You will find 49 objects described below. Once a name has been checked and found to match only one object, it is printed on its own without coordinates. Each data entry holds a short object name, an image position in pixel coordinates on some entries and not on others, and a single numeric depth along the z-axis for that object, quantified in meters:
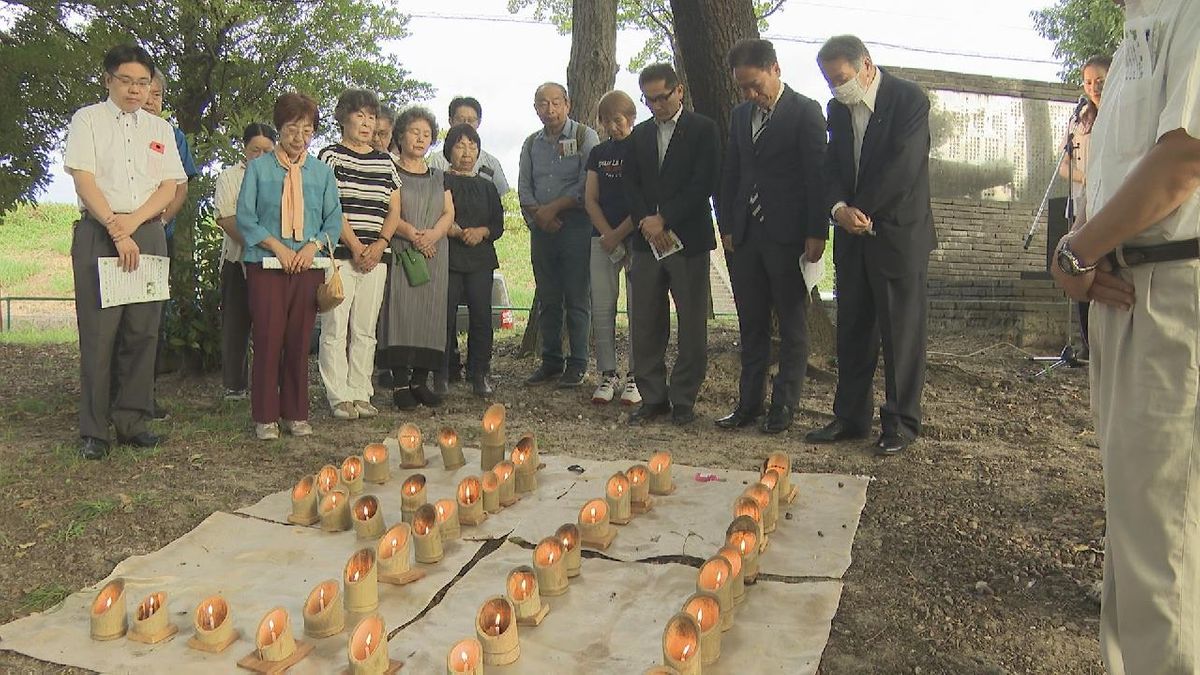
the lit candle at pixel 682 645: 2.34
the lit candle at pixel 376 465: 4.23
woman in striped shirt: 5.56
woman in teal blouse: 5.04
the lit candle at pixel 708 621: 2.53
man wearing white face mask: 4.63
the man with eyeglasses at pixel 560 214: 6.49
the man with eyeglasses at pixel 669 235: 5.44
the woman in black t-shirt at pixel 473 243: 6.24
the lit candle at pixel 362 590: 2.86
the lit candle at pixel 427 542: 3.26
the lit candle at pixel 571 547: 3.13
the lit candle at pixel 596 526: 3.39
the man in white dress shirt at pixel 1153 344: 1.87
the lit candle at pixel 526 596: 2.77
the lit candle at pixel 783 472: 3.87
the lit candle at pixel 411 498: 3.73
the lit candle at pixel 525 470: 4.09
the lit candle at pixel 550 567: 2.99
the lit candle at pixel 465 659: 2.36
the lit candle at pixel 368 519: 3.54
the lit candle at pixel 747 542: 3.07
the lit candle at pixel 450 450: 4.46
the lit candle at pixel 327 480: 3.81
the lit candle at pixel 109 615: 2.72
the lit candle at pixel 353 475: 4.05
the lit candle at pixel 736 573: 2.88
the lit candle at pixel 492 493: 3.78
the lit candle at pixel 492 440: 4.31
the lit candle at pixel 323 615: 2.72
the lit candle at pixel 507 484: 3.90
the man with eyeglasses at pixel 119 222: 4.55
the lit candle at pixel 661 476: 4.02
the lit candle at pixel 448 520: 3.46
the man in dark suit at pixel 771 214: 5.08
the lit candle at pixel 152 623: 2.71
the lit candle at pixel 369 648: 2.43
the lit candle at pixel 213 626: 2.66
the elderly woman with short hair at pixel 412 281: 5.86
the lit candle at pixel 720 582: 2.75
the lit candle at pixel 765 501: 3.51
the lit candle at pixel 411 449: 4.48
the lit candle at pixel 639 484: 3.79
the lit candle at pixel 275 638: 2.56
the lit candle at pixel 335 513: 3.62
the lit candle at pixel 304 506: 3.72
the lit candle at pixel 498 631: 2.53
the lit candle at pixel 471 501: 3.61
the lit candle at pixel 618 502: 3.63
